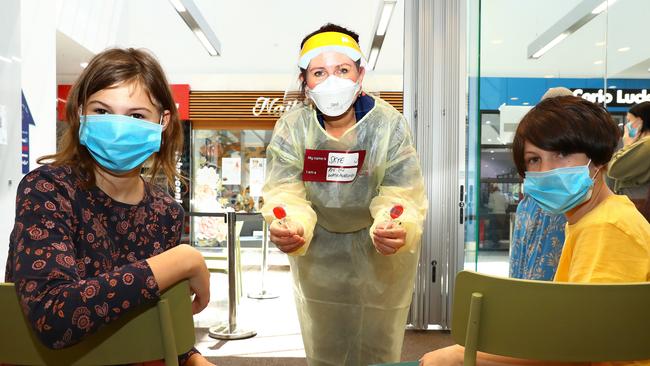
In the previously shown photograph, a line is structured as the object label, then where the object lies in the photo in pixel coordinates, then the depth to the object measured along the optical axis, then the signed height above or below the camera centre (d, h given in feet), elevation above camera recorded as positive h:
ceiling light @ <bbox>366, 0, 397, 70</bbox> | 16.78 +5.31
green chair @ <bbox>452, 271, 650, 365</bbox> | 2.98 -0.76
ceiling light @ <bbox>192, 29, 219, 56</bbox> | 19.30 +5.12
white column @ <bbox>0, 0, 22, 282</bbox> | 9.55 +1.11
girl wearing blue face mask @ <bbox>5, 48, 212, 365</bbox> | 2.93 -0.26
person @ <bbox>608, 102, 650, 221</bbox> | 8.52 +0.22
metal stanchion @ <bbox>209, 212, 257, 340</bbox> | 14.12 -3.67
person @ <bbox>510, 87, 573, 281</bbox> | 5.25 -0.62
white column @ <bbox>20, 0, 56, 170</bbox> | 14.57 +2.90
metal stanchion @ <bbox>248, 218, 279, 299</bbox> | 19.55 -4.04
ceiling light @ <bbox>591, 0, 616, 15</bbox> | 10.02 +3.22
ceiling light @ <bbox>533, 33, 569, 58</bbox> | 10.10 +2.54
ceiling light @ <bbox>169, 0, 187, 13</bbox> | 15.88 +5.06
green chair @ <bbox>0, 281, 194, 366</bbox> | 3.05 -0.93
